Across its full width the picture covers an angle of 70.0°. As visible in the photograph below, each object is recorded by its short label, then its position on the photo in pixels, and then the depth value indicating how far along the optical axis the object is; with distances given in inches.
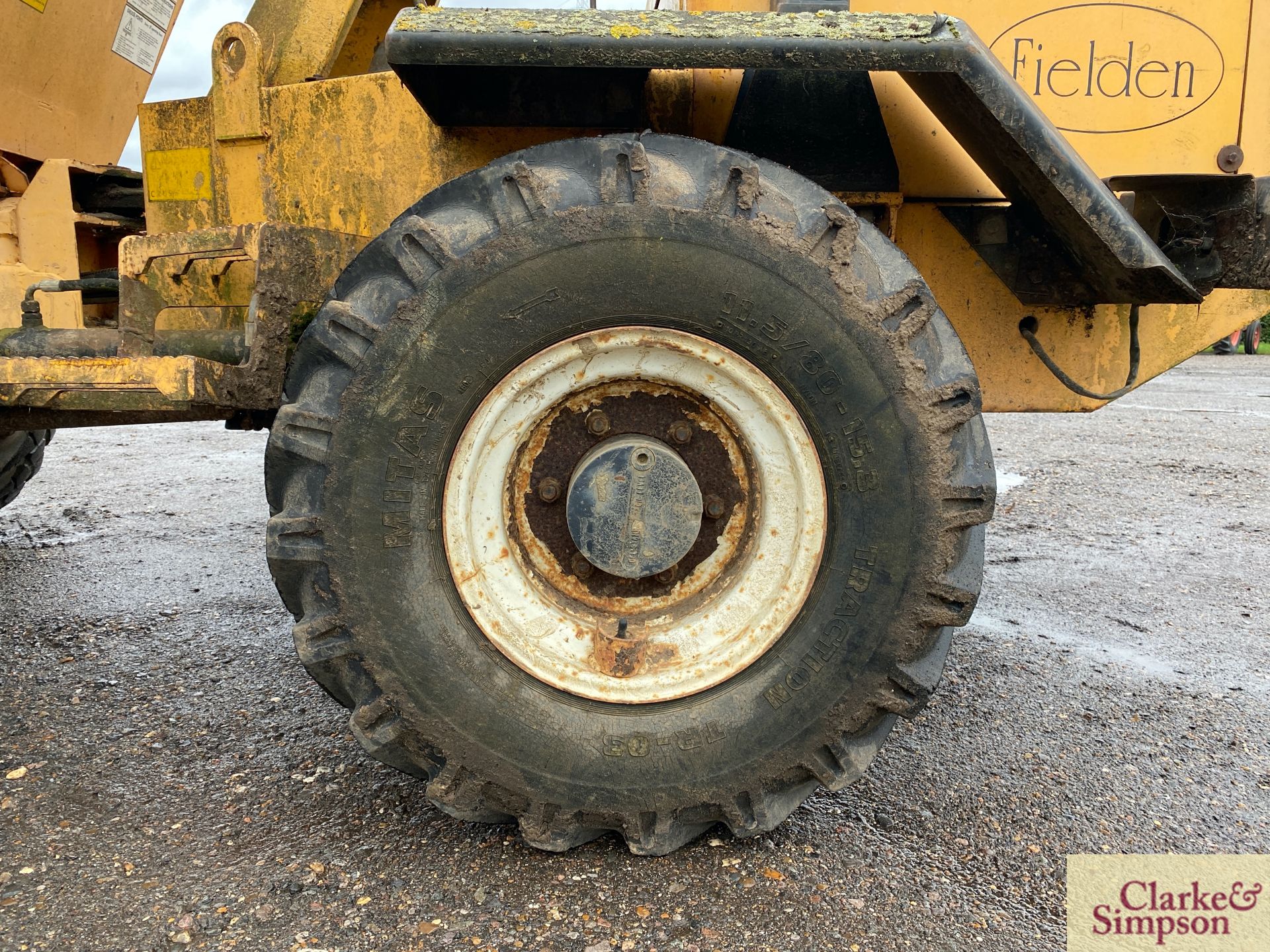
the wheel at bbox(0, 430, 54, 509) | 153.6
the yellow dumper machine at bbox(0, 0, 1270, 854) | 68.4
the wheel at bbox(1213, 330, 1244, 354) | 712.4
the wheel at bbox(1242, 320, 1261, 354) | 703.1
